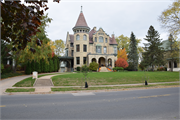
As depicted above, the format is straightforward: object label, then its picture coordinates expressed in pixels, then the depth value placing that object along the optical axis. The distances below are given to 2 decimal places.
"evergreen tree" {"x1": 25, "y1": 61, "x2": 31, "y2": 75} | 25.84
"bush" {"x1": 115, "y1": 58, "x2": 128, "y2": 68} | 40.86
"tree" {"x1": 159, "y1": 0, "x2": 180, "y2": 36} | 21.14
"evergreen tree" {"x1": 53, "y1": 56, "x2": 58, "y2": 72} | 35.75
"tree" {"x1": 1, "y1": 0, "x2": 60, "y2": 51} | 3.58
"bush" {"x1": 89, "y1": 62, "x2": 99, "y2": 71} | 36.60
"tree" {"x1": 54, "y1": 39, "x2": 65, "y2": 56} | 55.60
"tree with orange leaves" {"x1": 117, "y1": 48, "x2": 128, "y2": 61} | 50.78
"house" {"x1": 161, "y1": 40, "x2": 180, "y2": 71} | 42.39
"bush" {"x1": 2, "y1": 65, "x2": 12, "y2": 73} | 20.59
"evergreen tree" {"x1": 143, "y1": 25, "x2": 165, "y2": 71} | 40.69
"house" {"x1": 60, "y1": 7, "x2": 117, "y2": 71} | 40.25
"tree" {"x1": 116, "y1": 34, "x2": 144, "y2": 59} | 62.53
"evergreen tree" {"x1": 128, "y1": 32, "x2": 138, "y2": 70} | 45.46
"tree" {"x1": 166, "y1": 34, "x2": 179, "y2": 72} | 37.61
